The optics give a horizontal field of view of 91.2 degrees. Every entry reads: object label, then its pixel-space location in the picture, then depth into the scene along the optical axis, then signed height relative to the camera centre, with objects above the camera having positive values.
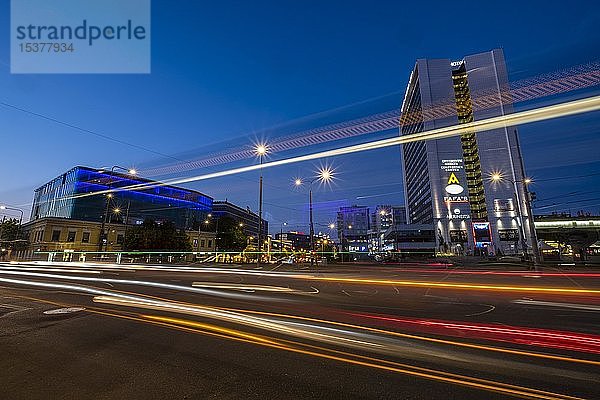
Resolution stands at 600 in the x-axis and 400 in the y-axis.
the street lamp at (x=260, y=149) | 27.43 +8.71
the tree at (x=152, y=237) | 56.47 +2.27
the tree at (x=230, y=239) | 94.06 +1.80
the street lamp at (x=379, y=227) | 136.21 +4.78
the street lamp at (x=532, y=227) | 27.47 -0.13
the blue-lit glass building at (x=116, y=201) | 73.12 +15.00
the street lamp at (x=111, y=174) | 26.96 +7.56
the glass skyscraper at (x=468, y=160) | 77.81 +20.33
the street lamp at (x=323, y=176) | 29.49 +6.51
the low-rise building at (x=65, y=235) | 60.44 +4.03
